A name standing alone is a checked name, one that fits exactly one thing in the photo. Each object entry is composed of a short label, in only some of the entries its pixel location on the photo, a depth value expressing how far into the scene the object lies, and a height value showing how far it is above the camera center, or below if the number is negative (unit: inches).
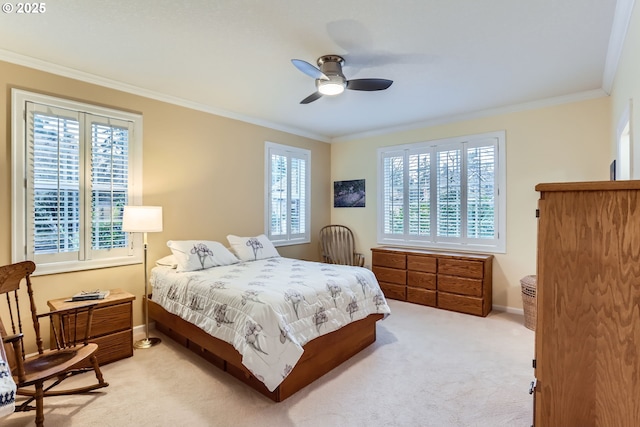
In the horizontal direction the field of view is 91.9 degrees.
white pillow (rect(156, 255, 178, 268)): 131.0 -21.2
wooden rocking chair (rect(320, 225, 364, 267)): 213.5 -23.5
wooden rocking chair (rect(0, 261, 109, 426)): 69.9 -37.3
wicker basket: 132.6 -38.3
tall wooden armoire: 38.6 -12.2
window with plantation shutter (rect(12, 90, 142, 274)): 104.7 +11.7
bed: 82.3 -32.2
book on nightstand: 105.8 -28.9
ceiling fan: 102.0 +44.0
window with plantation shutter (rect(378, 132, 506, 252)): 160.1 +10.6
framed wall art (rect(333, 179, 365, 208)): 212.7 +13.3
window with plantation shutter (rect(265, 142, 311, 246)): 185.3 +11.6
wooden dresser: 151.1 -34.5
